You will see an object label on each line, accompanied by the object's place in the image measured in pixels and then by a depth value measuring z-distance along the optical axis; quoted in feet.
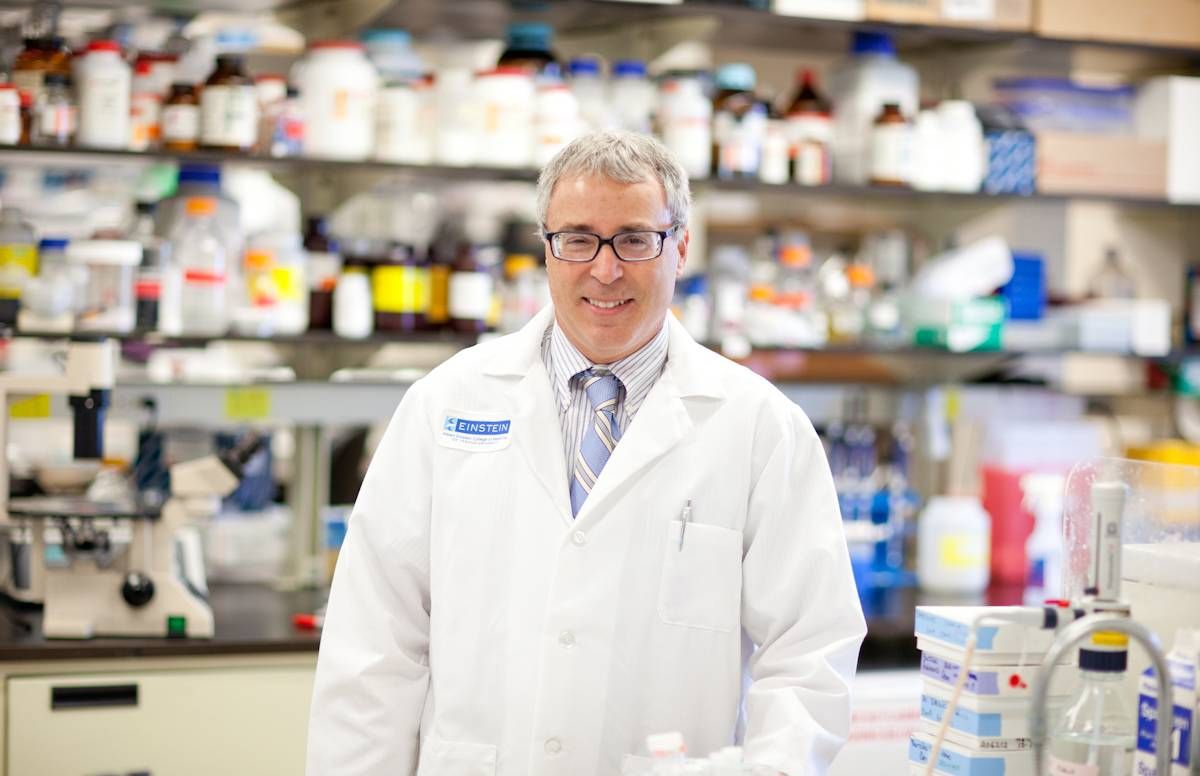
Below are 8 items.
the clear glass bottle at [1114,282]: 13.62
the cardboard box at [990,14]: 12.29
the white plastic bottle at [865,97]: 12.27
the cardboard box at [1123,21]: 12.55
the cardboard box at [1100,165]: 12.65
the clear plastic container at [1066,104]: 13.26
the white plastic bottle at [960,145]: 12.34
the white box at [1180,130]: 13.04
